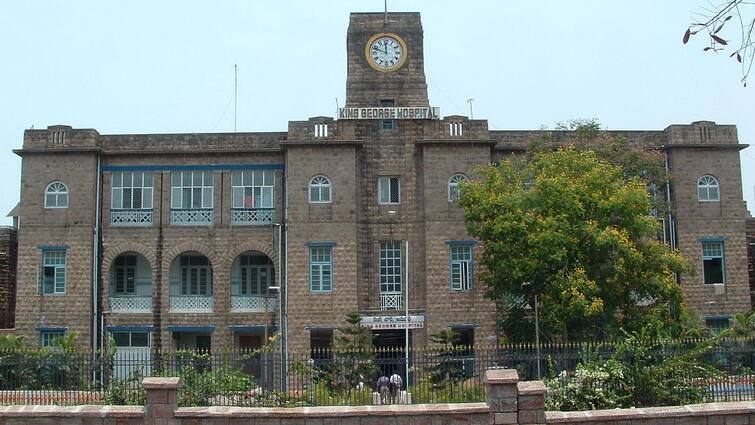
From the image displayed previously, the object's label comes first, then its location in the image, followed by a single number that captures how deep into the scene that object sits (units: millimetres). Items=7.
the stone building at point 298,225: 34812
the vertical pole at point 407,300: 32759
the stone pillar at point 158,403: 15344
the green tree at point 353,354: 19844
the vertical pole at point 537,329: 28547
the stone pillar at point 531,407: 15070
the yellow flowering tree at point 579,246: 28328
